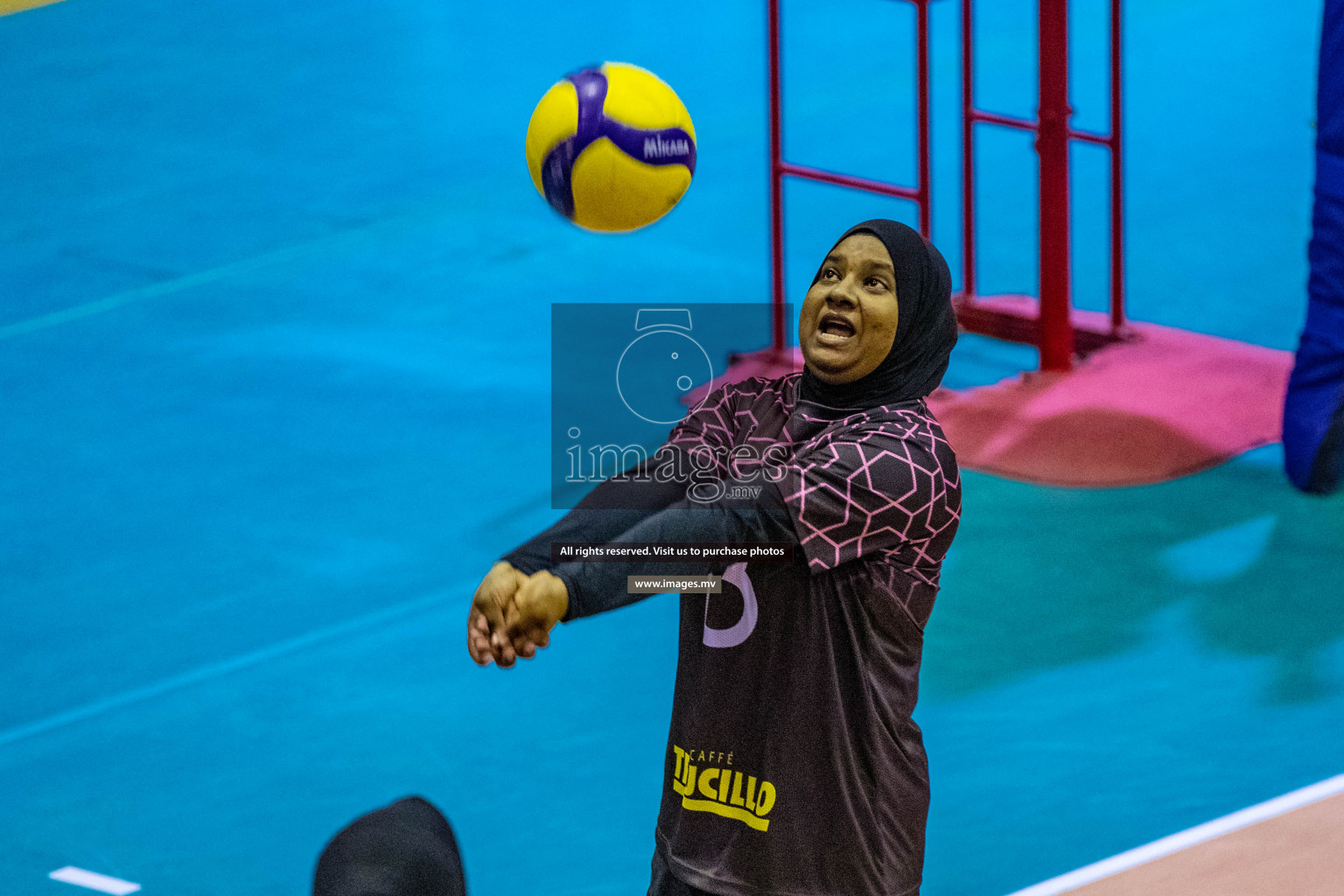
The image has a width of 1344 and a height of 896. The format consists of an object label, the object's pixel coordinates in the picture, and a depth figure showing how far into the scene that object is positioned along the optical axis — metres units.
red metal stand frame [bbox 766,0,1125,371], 17.39
